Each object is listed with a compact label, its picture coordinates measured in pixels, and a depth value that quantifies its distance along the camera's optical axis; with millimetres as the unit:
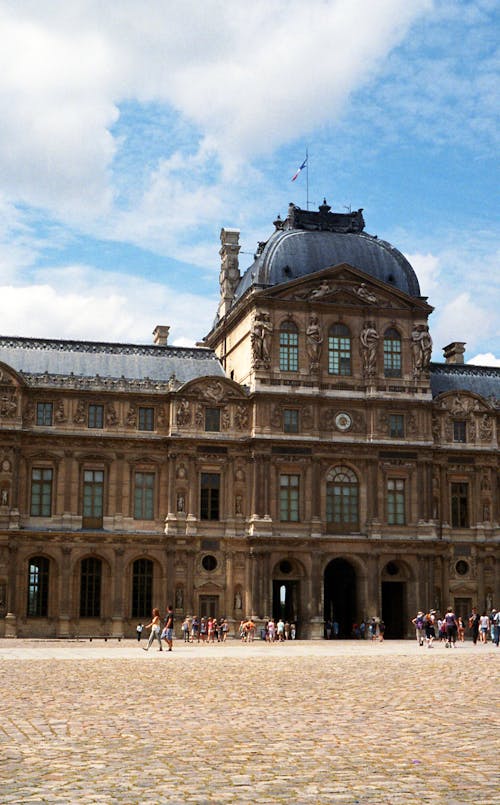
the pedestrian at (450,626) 53844
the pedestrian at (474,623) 57556
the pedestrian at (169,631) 47188
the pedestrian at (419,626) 55262
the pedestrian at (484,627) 59038
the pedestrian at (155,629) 46538
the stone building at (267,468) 63531
